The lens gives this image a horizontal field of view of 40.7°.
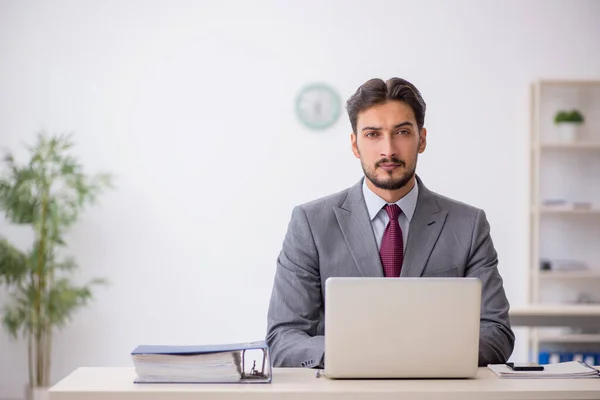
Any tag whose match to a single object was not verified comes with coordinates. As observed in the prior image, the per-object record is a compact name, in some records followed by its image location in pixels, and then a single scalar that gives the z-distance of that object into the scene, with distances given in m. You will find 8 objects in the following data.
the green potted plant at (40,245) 4.69
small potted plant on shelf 5.13
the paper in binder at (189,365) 1.81
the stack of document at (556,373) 1.91
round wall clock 5.27
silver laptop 1.81
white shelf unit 5.32
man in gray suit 2.42
